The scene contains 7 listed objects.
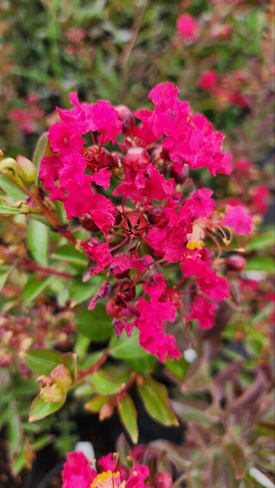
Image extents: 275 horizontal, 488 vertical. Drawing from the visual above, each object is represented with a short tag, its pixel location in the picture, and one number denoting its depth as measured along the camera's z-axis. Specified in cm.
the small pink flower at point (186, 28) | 33
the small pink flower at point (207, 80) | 37
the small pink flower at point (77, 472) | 14
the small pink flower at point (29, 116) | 36
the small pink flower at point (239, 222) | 15
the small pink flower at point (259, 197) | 33
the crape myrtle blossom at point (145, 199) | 12
